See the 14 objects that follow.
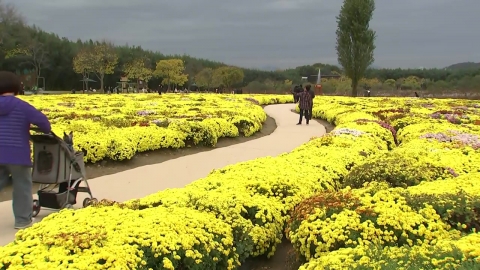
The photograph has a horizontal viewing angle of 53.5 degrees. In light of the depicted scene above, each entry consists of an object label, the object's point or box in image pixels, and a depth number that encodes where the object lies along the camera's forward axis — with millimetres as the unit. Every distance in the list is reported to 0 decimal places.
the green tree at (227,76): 76188
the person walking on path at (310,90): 18394
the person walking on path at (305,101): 18250
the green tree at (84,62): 54906
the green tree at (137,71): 65250
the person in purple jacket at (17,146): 5352
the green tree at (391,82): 73100
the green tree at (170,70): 69938
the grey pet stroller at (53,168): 5863
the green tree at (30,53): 56062
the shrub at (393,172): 6157
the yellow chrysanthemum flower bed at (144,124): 9602
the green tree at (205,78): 80062
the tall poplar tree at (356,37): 45656
